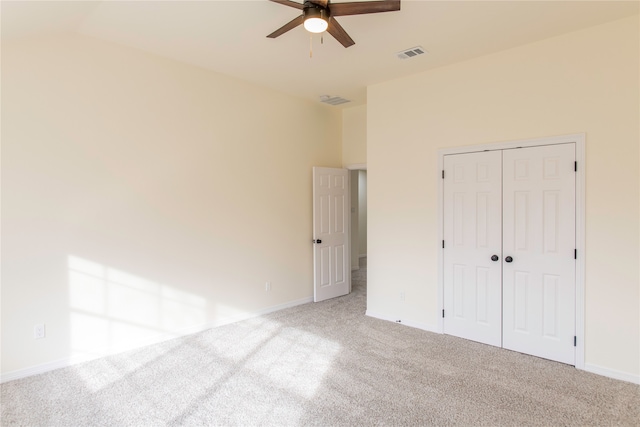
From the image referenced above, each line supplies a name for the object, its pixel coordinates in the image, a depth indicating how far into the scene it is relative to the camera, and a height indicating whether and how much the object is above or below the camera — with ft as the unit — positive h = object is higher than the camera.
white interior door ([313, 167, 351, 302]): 17.34 -1.56
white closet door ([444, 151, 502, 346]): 11.98 -1.56
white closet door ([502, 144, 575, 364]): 10.57 -1.58
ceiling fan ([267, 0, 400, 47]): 7.60 +4.31
